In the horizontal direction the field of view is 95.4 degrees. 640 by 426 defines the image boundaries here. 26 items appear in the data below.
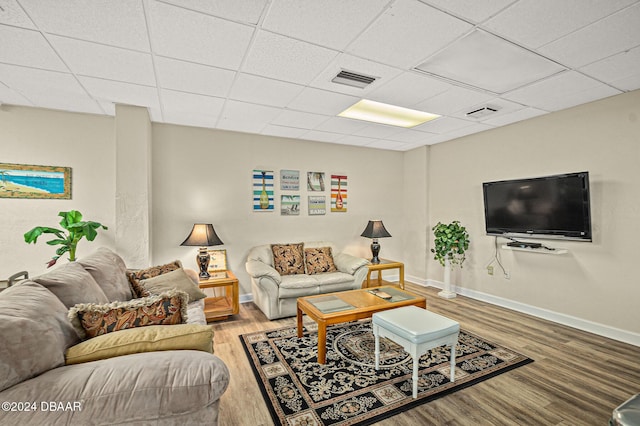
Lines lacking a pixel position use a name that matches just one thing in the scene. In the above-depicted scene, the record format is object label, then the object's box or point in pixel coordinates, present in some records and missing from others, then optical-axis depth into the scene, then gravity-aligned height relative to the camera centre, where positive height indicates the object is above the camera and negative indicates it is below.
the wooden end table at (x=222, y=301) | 3.69 -1.10
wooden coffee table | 2.70 -0.91
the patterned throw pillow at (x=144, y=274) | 2.68 -0.53
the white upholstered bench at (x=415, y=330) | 2.22 -0.91
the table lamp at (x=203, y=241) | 3.86 -0.27
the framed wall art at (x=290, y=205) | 4.89 +0.24
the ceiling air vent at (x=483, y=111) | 3.56 +1.31
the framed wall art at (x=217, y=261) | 4.33 -0.61
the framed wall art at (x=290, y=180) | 4.88 +0.66
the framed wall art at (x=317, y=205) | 5.14 +0.24
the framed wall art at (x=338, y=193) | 5.35 +0.47
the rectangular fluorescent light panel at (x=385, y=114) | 3.85 +1.46
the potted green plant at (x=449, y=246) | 4.72 -0.50
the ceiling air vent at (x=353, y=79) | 2.72 +1.34
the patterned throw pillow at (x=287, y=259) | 4.32 -0.60
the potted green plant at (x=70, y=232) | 3.28 -0.11
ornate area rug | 2.09 -1.35
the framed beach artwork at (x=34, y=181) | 3.40 +0.51
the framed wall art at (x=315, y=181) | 5.11 +0.66
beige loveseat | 3.76 -0.84
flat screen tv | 3.37 +0.10
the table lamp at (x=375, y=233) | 5.10 -0.28
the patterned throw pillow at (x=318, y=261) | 4.44 -0.66
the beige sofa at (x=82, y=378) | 1.13 -0.67
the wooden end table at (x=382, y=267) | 4.83 -0.84
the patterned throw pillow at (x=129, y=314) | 1.54 -0.52
